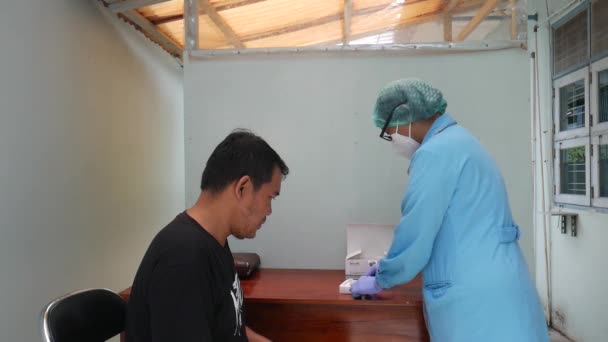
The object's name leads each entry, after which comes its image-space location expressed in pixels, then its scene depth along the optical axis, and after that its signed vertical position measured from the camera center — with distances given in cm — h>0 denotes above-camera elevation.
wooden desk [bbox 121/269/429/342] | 149 -51
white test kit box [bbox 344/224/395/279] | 184 -33
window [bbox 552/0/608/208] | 299 +44
